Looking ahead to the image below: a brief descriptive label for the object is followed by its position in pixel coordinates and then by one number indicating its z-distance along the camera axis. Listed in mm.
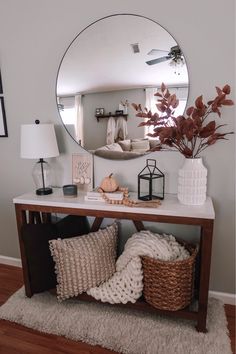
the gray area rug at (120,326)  1412
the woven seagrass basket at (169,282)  1440
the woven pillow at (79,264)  1596
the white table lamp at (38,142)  1684
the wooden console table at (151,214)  1379
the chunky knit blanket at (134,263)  1518
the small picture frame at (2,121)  2055
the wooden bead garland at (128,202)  1480
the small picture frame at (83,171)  1902
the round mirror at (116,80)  1591
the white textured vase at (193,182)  1471
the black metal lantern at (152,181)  1676
